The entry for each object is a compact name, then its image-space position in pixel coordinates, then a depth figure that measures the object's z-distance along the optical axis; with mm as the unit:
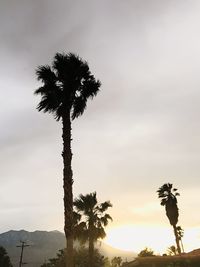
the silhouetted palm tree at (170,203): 56803
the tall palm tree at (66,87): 22766
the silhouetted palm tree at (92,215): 40938
